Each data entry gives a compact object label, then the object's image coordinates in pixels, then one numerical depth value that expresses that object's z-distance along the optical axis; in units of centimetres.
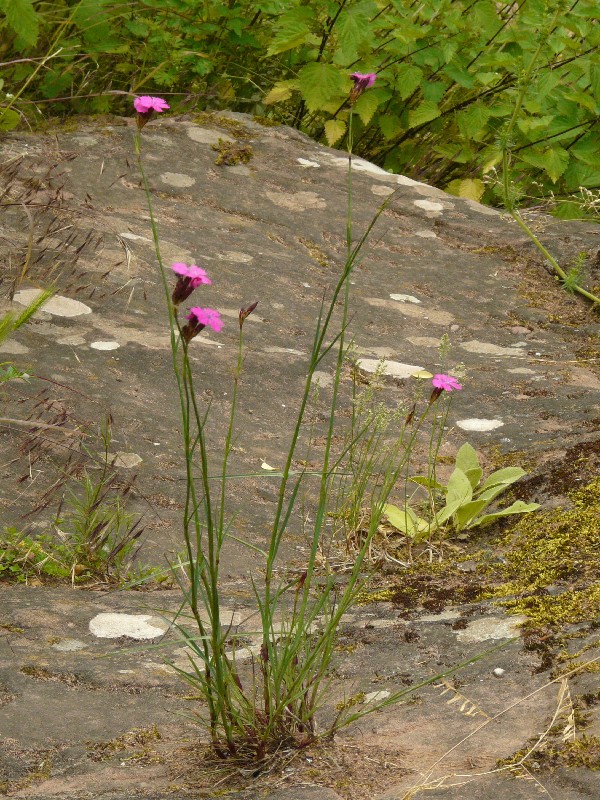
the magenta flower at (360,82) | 327
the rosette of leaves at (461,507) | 503
